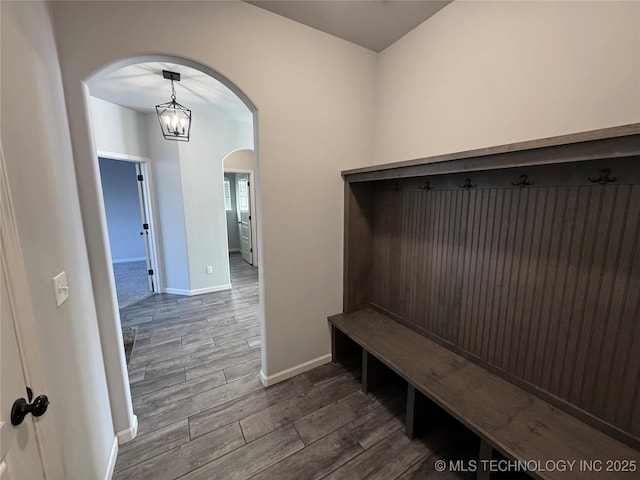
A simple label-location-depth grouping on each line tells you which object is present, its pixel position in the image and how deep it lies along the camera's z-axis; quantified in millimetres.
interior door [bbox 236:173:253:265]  5986
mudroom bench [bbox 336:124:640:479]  1066
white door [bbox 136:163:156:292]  3994
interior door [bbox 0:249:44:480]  649
